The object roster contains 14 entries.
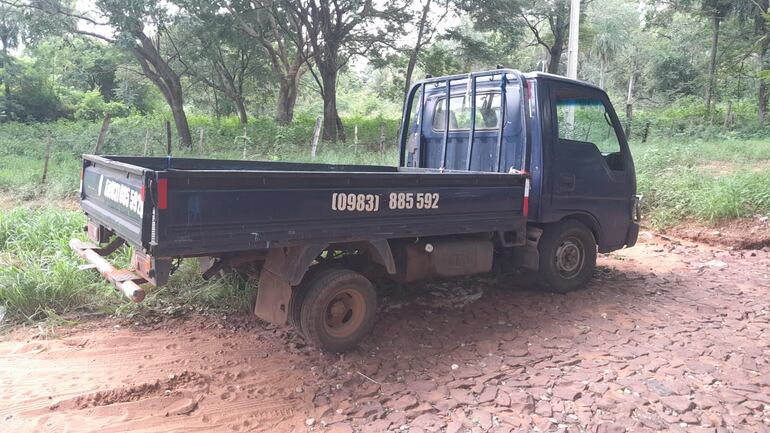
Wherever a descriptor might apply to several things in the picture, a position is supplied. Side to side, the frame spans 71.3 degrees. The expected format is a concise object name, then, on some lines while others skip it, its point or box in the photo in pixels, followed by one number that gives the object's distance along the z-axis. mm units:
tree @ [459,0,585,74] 20531
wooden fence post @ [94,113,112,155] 9642
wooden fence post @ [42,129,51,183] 10172
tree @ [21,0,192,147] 13352
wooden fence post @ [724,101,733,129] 20281
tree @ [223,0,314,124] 17547
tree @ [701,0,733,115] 21047
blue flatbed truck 3189
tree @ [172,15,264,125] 17375
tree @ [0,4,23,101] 15602
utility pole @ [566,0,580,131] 10367
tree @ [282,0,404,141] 18797
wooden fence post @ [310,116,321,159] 12844
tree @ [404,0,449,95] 21047
